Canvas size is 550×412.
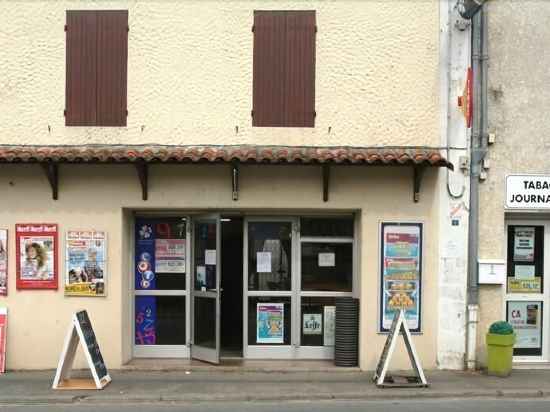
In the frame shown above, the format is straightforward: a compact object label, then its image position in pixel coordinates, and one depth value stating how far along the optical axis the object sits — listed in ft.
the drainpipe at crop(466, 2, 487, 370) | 32.14
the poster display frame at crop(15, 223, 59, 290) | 32.48
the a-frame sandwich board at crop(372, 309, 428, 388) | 29.04
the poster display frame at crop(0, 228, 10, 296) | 32.50
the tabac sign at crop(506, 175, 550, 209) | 32.45
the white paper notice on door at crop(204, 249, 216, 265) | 34.19
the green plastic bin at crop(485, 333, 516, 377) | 30.68
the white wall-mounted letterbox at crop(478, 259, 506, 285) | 32.24
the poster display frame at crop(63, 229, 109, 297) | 32.60
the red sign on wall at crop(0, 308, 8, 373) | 31.86
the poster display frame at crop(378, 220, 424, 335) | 32.55
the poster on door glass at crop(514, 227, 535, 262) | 33.94
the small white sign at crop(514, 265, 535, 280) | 33.96
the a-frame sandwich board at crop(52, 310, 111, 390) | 28.32
